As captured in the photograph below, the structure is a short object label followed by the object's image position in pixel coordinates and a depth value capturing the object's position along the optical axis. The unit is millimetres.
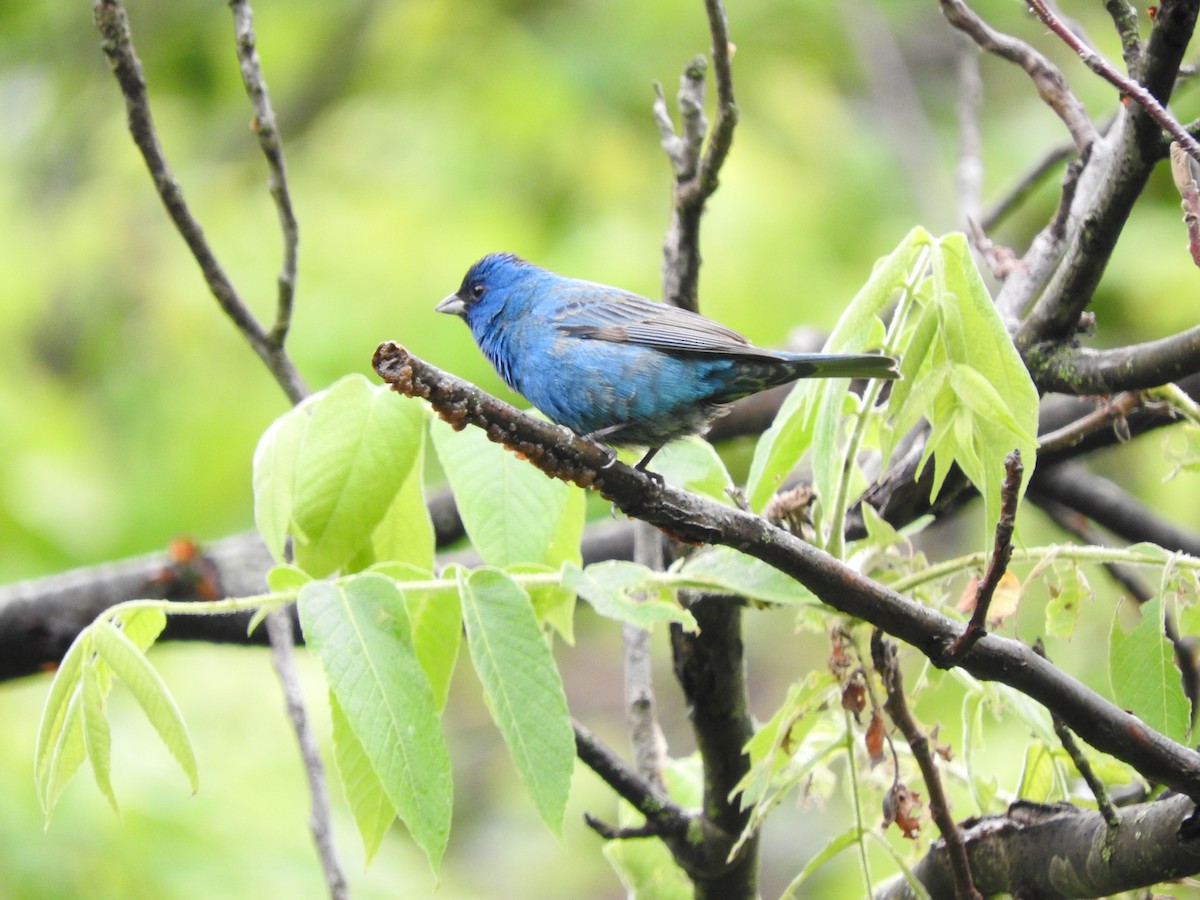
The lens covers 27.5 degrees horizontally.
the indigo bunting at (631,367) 7066
